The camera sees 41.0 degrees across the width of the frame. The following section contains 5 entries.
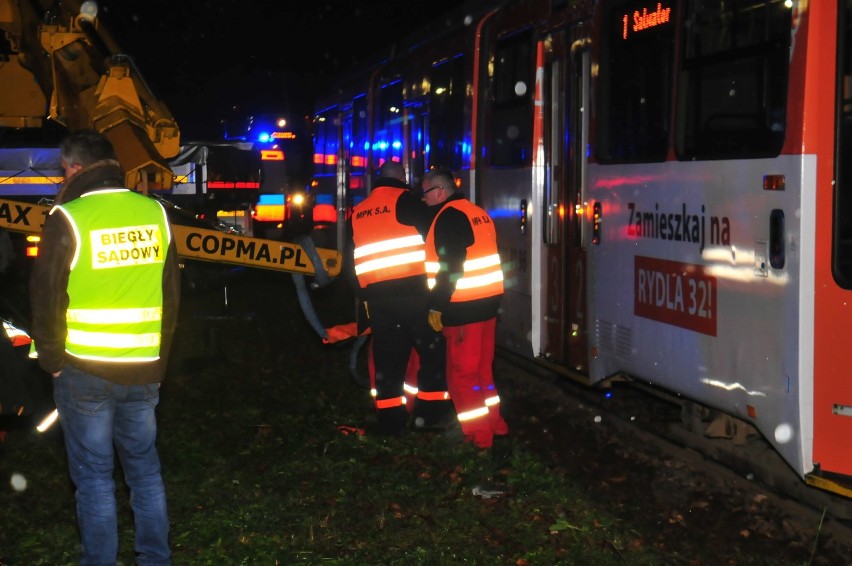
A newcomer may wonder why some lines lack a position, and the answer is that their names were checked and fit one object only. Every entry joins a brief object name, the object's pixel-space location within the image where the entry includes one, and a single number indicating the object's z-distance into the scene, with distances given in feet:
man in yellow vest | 16.39
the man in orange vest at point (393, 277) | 26.32
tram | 18.78
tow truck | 28.71
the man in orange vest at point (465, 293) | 25.09
